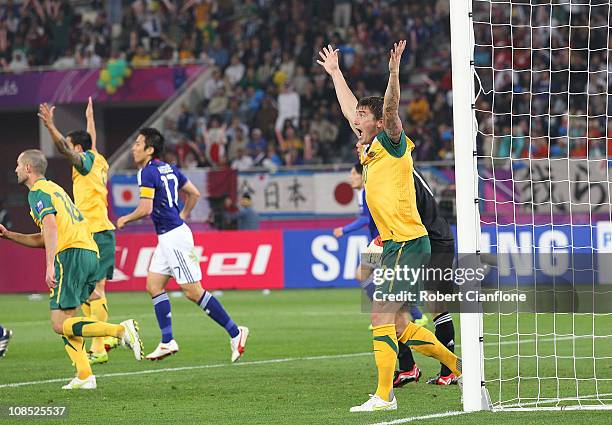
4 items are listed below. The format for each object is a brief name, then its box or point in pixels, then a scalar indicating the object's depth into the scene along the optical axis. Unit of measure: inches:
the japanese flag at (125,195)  2090.3
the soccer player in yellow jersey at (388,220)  639.1
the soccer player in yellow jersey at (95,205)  979.3
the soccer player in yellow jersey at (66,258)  742.5
